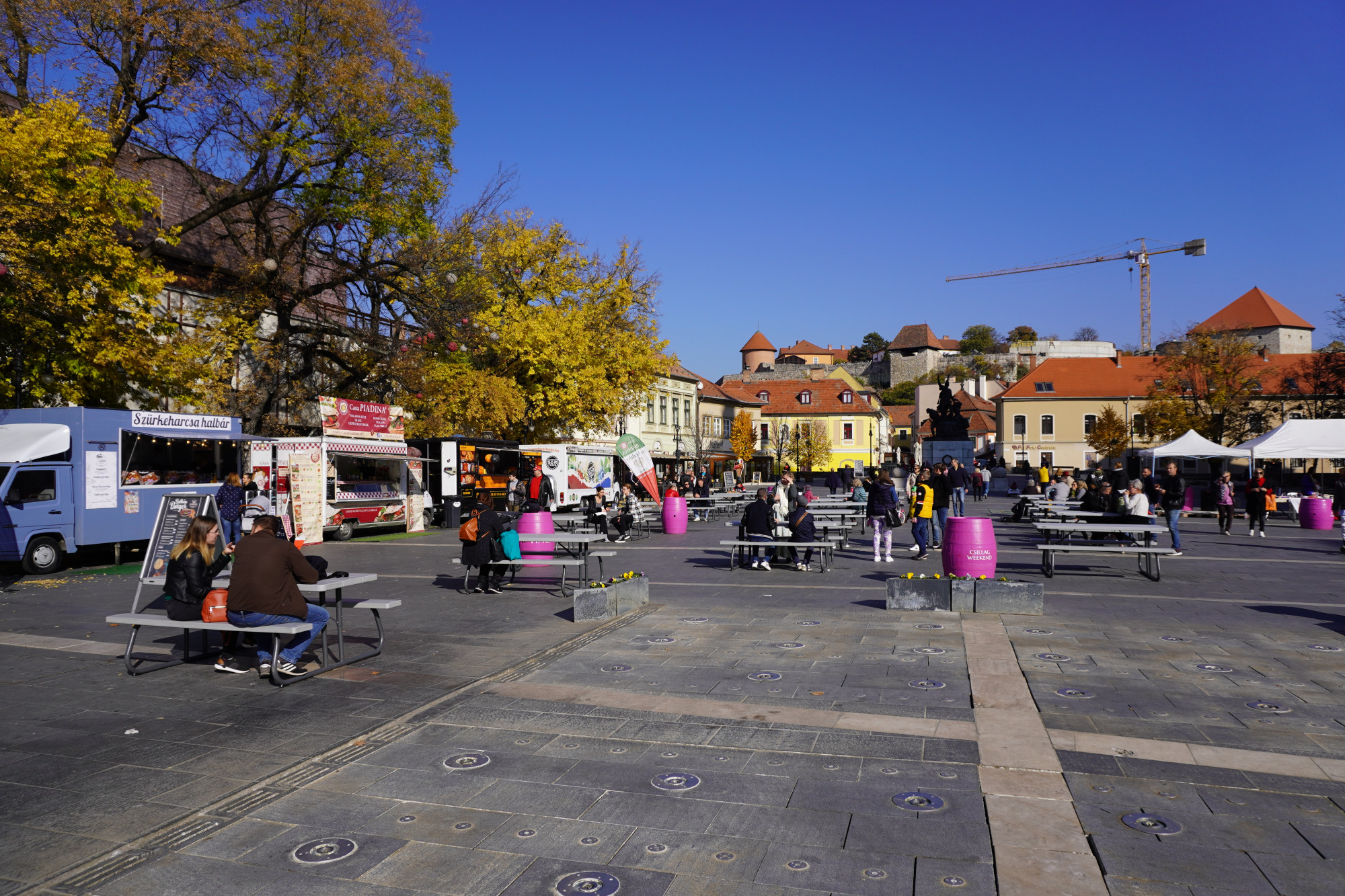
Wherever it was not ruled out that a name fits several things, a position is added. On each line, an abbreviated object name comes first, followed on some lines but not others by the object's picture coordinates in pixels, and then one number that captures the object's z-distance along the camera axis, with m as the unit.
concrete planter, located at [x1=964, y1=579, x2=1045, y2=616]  10.12
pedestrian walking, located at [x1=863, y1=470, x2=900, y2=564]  15.62
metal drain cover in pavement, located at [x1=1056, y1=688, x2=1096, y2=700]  6.66
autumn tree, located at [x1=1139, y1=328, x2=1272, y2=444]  47.75
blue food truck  15.52
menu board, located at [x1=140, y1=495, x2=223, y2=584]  10.05
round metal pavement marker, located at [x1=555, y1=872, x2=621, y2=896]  3.73
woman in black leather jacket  7.98
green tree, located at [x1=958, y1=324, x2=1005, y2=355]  143.12
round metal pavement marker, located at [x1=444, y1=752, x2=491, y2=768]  5.32
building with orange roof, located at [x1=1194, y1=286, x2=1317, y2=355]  96.44
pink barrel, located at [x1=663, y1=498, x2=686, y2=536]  23.62
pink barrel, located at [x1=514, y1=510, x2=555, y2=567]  14.31
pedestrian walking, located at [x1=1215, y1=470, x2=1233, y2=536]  21.81
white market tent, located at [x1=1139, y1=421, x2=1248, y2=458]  29.09
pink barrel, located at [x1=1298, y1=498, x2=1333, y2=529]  23.86
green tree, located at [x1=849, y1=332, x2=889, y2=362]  159.88
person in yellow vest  16.11
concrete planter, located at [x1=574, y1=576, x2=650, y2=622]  10.13
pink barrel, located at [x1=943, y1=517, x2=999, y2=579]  10.73
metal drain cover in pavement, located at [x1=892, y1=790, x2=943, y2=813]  4.57
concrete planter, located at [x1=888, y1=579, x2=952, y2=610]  10.51
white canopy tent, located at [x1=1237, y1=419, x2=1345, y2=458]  27.34
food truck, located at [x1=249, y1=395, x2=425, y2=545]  21.28
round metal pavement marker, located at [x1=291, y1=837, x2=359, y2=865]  4.07
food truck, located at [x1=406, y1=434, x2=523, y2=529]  27.52
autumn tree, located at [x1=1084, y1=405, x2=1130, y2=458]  66.56
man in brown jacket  7.28
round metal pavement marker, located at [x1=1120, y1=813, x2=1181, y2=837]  4.24
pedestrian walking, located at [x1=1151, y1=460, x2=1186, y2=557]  16.12
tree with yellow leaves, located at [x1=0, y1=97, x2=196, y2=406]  16.58
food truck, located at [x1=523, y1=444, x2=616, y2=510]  30.80
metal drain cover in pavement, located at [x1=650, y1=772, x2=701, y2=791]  4.92
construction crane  141.50
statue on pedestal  41.53
